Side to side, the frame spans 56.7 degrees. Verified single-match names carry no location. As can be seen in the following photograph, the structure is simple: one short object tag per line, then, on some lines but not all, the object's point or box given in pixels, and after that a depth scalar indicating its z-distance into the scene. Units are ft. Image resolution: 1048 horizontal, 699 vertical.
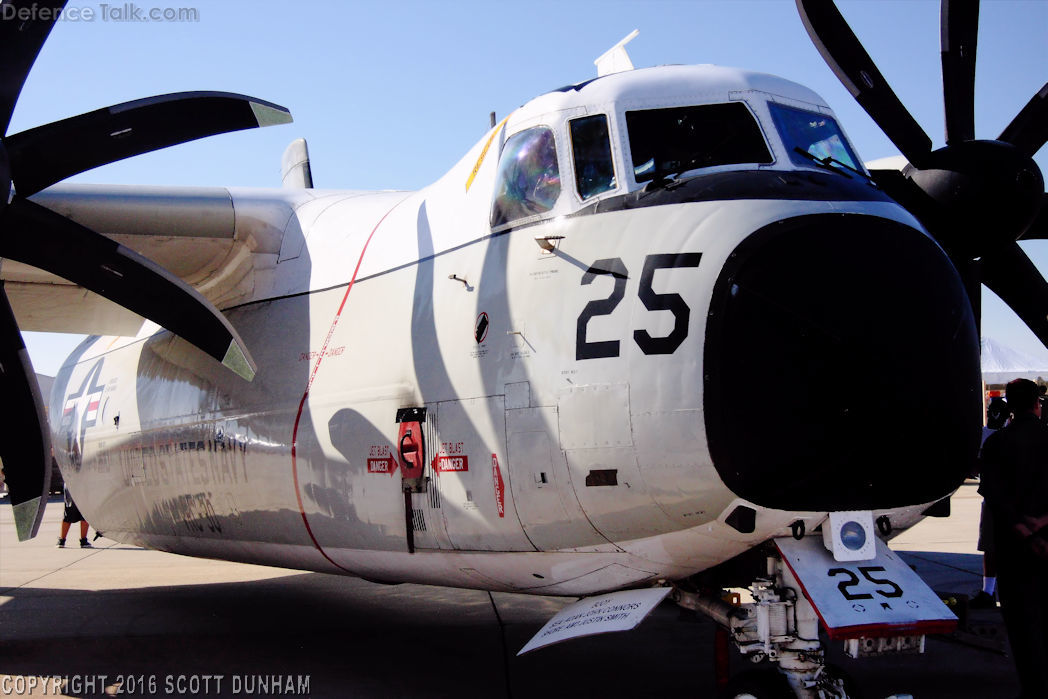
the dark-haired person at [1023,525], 19.70
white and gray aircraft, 15.85
